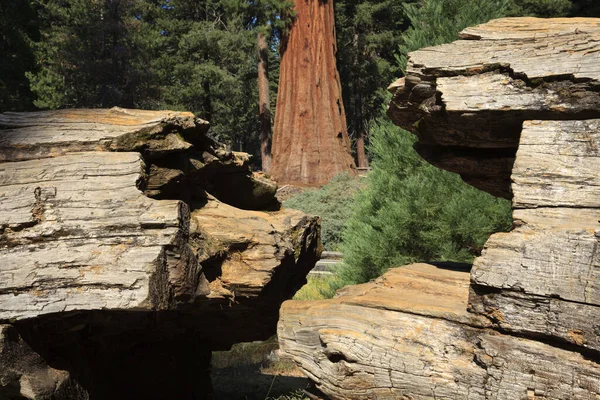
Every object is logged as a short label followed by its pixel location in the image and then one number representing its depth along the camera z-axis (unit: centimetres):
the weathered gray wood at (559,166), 278
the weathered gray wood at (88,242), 296
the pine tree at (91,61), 1880
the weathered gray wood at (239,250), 360
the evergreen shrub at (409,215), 575
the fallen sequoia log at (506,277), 259
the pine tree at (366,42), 2561
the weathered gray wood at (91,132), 343
